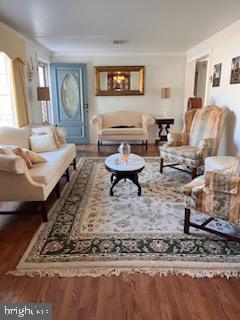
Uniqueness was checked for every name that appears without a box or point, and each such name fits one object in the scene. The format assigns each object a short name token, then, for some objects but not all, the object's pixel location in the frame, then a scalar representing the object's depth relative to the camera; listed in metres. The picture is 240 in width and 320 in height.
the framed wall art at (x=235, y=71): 3.58
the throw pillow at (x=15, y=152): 2.50
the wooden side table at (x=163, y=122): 5.97
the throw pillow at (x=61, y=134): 4.11
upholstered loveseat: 5.72
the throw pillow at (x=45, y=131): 3.84
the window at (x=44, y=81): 5.73
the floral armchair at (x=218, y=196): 1.94
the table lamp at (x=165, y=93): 5.91
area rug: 1.86
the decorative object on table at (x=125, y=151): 3.39
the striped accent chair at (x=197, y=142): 3.49
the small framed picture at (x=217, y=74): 4.20
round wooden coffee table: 2.99
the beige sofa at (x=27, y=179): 2.30
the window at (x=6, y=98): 3.84
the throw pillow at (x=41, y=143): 3.65
